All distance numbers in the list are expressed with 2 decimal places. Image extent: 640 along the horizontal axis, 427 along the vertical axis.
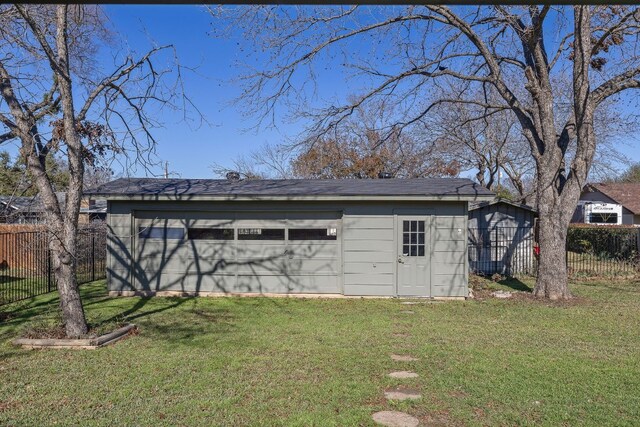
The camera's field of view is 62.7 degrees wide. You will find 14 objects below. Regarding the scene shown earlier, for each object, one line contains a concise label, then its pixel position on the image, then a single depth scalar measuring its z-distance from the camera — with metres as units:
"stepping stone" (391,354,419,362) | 6.84
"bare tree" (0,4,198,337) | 7.84
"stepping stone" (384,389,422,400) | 5.31
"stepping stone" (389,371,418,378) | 6.09
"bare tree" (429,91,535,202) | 26.08
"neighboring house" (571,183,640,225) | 32.88
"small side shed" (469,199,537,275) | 18.89
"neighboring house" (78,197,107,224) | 29.23
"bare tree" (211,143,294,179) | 36.18
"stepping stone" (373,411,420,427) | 4.61
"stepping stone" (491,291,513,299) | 13.02
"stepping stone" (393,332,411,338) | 8.41
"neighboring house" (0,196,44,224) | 18.20
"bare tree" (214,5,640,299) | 11.87
